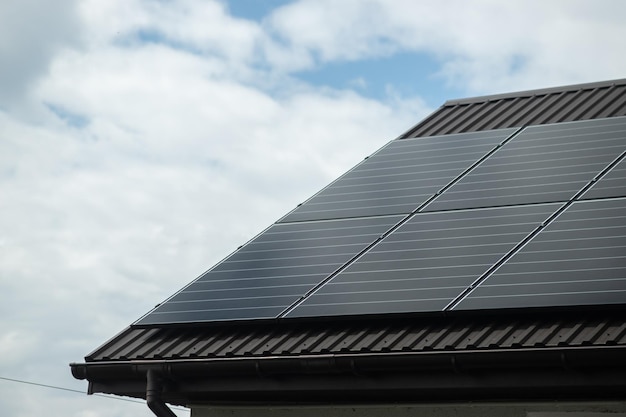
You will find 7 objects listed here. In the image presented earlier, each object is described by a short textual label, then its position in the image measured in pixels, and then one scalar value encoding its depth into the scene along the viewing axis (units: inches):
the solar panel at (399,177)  503.2
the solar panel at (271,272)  434.9
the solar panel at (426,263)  398.0
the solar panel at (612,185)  429.7
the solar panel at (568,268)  360.2
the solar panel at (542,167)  461.1
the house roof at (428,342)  341.4
